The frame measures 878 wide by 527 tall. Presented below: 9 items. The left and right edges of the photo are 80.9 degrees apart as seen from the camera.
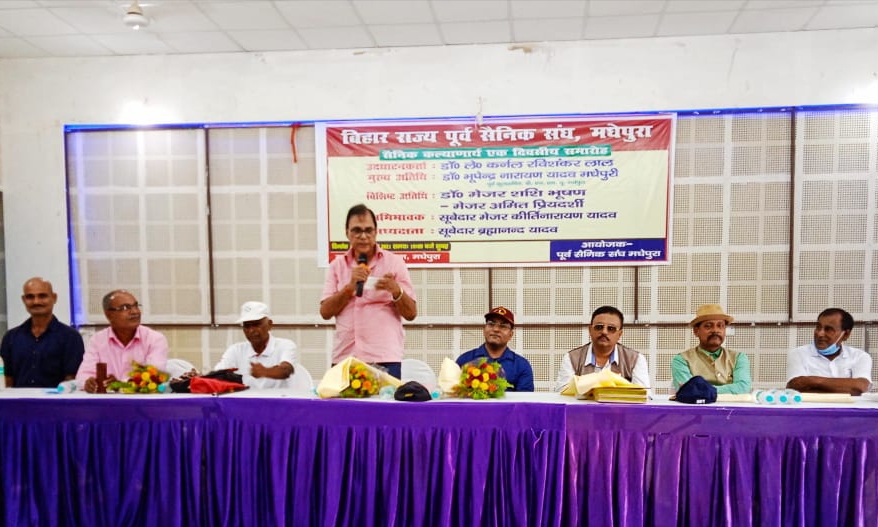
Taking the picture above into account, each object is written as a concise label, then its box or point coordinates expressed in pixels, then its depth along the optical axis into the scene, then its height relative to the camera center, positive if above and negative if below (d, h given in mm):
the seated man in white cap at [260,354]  2836 -638
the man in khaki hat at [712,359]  2828 -639
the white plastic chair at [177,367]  2889 -703
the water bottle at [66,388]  2432 -671
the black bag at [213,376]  2379 -636
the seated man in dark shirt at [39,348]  3146 -628
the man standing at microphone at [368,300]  2840 -308
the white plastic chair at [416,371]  3088 -755
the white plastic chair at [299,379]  2895 -762
